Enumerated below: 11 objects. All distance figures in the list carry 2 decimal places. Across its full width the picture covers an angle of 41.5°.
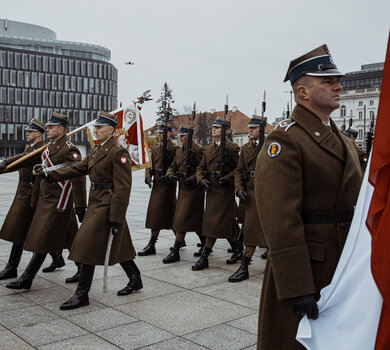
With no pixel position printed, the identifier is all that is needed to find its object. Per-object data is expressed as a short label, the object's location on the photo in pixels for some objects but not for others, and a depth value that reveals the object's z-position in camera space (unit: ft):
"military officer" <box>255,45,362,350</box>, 8.29
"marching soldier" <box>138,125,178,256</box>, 27.91
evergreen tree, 254.94
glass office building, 291.17
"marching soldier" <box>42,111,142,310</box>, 17.97
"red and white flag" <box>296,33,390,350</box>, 7.19
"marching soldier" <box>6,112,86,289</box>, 19.84
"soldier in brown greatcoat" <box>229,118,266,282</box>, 21.98
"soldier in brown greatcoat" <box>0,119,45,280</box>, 21.71
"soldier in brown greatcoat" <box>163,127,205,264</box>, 26.43
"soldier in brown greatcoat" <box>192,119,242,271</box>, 24.80
